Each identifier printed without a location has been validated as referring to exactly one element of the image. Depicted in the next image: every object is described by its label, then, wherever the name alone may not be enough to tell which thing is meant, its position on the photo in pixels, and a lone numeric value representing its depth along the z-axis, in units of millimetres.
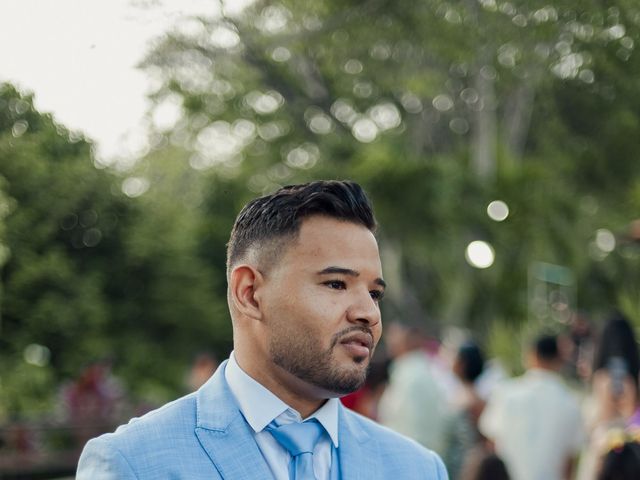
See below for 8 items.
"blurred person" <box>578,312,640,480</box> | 4586
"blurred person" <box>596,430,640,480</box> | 3748
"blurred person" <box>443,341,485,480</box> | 6910
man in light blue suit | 2129
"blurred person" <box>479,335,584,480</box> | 6672
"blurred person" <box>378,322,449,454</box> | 7258
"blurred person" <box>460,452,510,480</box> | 4977
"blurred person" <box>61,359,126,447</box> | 7168
